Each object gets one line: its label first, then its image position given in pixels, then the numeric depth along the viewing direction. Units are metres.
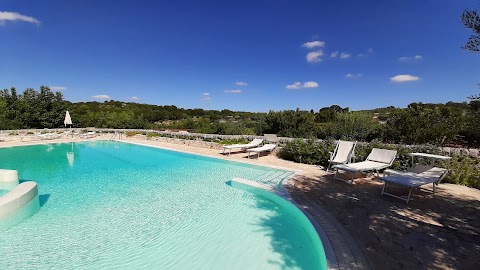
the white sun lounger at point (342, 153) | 7.03
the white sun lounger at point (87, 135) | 16.94
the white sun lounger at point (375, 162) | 5.90
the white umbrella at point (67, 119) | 17.30
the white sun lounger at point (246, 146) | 10.33
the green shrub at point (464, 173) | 5.78
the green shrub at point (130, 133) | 17.92
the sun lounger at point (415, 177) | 4.63
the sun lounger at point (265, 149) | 9.55
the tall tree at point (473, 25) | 3.38
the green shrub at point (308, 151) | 8.23
